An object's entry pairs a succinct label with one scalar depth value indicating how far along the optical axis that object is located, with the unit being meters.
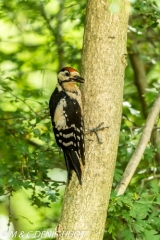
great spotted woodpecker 7.66
